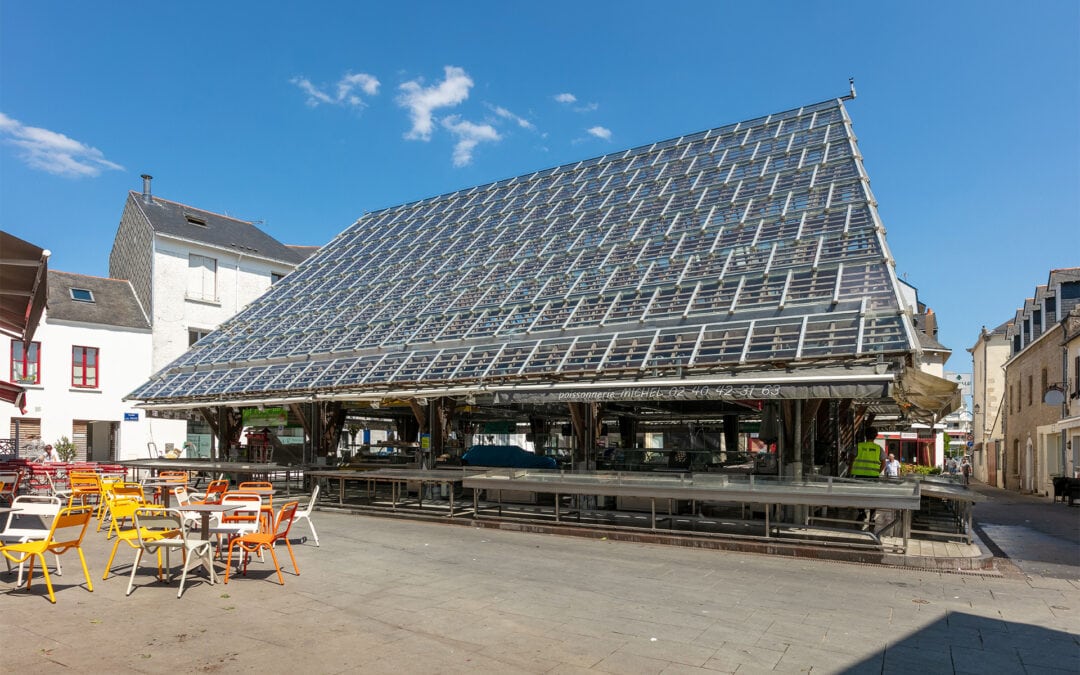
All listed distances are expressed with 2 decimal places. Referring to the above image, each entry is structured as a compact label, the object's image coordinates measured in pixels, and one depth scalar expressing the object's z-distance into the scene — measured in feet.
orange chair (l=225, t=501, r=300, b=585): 27.99
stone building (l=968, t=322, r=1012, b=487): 151.06
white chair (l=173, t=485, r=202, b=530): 34.19
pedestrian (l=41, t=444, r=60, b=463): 94.02
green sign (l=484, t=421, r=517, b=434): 98.93
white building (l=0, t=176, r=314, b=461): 102.63
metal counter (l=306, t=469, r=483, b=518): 50.23
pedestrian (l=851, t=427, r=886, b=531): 46.16
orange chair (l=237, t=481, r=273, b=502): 37.01
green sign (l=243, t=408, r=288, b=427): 74.42
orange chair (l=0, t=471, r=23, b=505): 51.47
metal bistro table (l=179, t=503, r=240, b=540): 26.89
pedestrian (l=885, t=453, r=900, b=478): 78.78
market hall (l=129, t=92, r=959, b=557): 41.70
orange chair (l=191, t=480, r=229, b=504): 36.21
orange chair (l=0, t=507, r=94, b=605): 24.14
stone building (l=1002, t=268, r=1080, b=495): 93.20
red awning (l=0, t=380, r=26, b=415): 56.66
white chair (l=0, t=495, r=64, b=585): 25.54
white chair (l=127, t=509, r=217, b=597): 26.16
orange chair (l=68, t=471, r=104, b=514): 42.40
